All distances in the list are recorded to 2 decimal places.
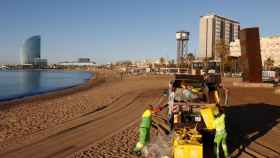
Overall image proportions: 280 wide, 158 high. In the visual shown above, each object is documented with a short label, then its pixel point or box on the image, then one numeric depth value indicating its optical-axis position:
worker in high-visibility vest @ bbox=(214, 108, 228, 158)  6.48
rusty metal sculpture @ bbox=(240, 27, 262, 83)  22.73
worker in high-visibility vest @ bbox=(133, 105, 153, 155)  6.75
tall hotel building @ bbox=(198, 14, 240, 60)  125.43
